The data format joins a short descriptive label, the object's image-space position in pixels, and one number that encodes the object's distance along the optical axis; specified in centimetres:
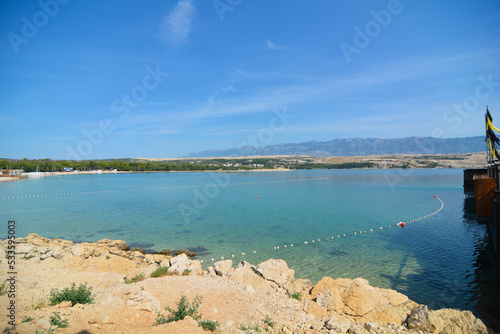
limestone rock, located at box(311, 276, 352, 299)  1068
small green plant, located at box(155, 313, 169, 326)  750
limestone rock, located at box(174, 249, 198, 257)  1843
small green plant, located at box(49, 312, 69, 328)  687
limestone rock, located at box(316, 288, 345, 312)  952
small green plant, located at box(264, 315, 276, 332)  775
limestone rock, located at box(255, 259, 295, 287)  1171
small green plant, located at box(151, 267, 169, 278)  1189
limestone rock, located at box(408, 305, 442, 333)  782
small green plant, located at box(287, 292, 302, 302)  1036
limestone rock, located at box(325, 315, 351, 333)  768
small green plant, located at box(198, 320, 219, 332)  721
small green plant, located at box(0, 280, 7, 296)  873
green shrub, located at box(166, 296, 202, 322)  771
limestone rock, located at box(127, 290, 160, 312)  823
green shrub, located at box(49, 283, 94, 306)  852
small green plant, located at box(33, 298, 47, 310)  805
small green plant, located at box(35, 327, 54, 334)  636
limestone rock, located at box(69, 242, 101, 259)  1498
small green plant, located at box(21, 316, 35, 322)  697
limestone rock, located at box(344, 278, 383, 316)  941
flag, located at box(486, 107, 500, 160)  1868
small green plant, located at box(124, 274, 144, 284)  1142
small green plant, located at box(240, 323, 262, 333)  730
